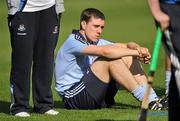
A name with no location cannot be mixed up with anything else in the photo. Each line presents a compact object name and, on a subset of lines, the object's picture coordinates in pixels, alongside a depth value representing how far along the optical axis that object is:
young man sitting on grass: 16.06
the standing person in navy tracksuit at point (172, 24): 11.25
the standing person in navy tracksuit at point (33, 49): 14.99
